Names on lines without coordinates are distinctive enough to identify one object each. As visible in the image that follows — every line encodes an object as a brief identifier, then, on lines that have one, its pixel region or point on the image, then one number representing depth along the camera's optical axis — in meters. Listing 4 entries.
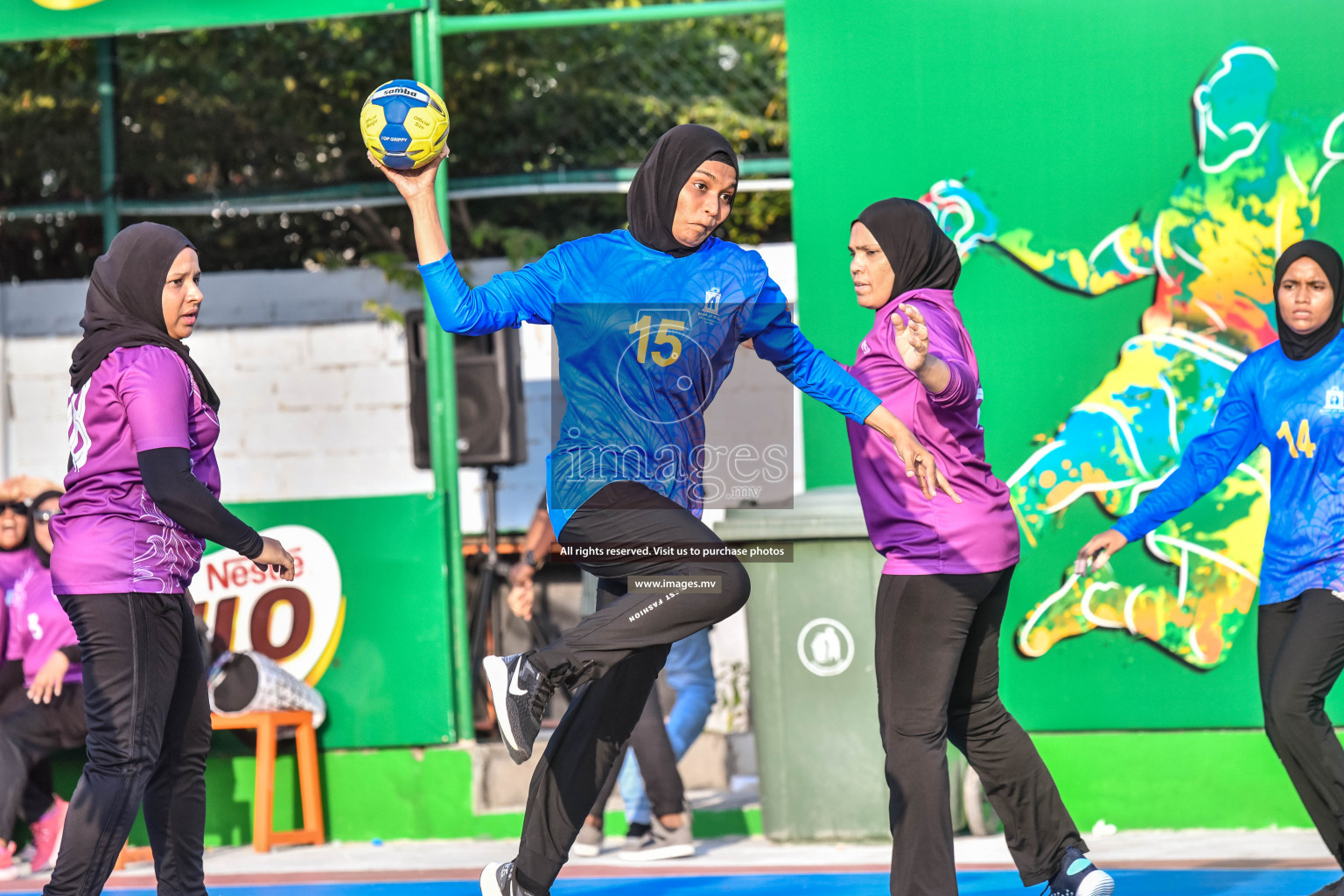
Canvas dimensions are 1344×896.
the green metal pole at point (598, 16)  12.62
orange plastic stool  12.54
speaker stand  16.81
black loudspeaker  14.62
